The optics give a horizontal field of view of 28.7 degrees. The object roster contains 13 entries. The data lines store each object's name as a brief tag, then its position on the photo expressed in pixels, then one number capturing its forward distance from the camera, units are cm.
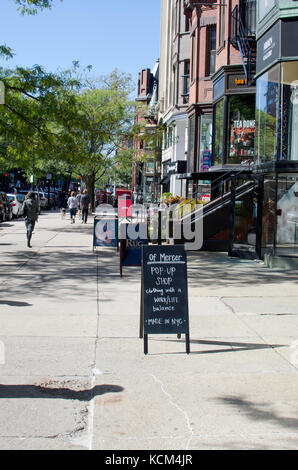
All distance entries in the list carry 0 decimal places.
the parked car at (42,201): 4950
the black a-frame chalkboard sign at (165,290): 657
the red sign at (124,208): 2039
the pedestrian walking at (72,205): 2994
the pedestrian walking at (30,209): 1681
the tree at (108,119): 3338
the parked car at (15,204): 3596
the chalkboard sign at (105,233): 1572
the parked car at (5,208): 3143
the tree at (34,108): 1764
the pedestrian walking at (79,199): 3300
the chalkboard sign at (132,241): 1194
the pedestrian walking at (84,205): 2952
